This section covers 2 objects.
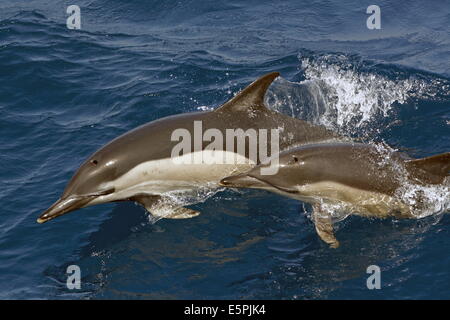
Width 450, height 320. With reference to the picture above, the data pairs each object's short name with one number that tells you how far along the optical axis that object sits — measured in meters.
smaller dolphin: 8.34
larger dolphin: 8.86
